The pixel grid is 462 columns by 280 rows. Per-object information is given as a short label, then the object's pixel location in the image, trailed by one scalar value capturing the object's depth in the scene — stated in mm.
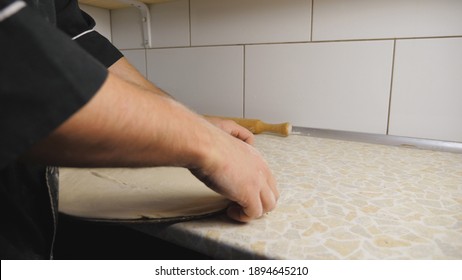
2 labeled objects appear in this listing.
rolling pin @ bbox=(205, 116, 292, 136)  857
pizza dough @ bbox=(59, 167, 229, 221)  430
